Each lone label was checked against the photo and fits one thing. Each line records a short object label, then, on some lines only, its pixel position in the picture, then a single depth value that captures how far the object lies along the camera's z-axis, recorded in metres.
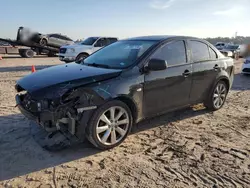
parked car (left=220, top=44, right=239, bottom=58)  20.31
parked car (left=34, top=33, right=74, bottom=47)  15.48
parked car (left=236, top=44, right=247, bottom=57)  15.83
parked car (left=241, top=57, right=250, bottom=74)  8.88
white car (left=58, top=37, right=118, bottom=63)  10.81
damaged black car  2.74
